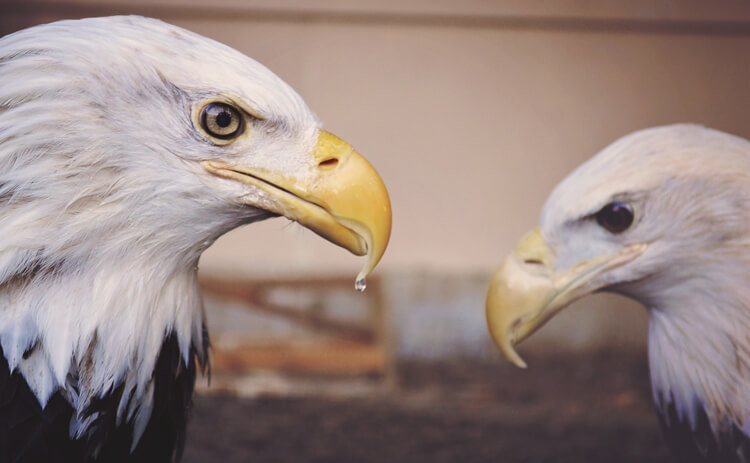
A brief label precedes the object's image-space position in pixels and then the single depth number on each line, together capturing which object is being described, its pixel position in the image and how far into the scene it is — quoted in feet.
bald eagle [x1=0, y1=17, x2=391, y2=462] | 5.72
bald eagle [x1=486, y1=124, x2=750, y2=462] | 5.99
